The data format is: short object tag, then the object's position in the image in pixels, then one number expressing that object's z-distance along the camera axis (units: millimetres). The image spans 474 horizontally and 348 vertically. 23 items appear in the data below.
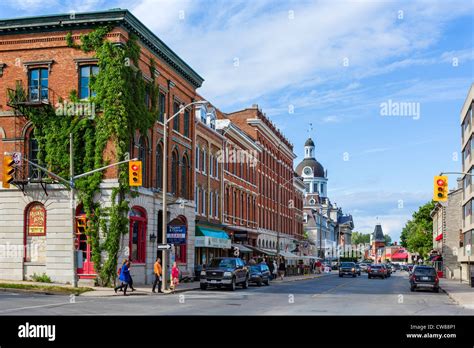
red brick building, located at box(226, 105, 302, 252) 77500
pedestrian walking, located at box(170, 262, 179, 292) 36609
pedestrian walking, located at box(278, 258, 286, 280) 61406
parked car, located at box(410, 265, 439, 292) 42188
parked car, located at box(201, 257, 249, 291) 38125
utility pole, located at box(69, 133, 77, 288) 32844
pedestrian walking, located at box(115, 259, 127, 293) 32181
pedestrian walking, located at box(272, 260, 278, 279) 63341
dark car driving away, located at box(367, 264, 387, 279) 72356
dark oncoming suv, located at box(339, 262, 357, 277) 76438
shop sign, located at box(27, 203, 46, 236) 38938
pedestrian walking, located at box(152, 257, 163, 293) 34188
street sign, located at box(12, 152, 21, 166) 34650
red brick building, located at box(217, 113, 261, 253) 63719
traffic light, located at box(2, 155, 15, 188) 30205
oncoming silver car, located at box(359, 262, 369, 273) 112250
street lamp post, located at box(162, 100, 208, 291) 36319
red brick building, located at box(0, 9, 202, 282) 38250
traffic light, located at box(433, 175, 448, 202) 30406
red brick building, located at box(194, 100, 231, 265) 54438
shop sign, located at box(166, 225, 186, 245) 39375
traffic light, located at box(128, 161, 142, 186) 31938
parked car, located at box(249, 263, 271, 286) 45750
